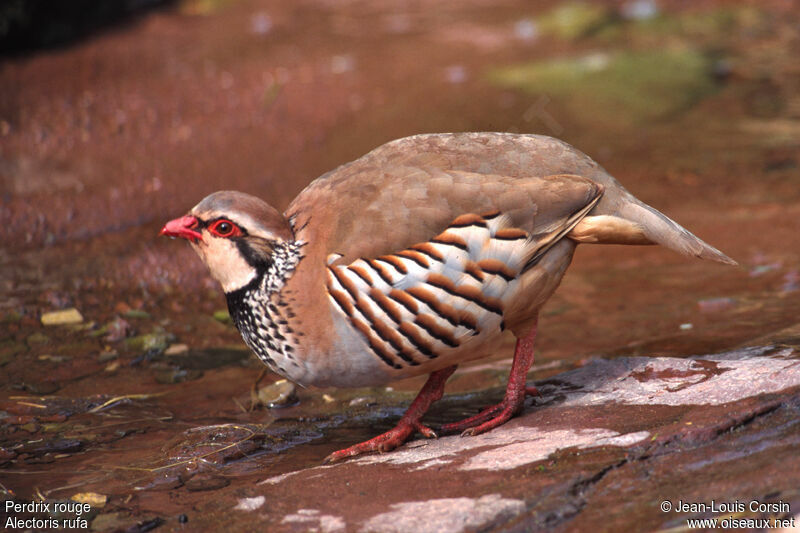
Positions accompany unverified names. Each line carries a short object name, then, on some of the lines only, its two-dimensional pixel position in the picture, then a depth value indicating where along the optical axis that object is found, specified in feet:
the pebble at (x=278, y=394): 27.73
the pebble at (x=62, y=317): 32.50
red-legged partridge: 21.33
